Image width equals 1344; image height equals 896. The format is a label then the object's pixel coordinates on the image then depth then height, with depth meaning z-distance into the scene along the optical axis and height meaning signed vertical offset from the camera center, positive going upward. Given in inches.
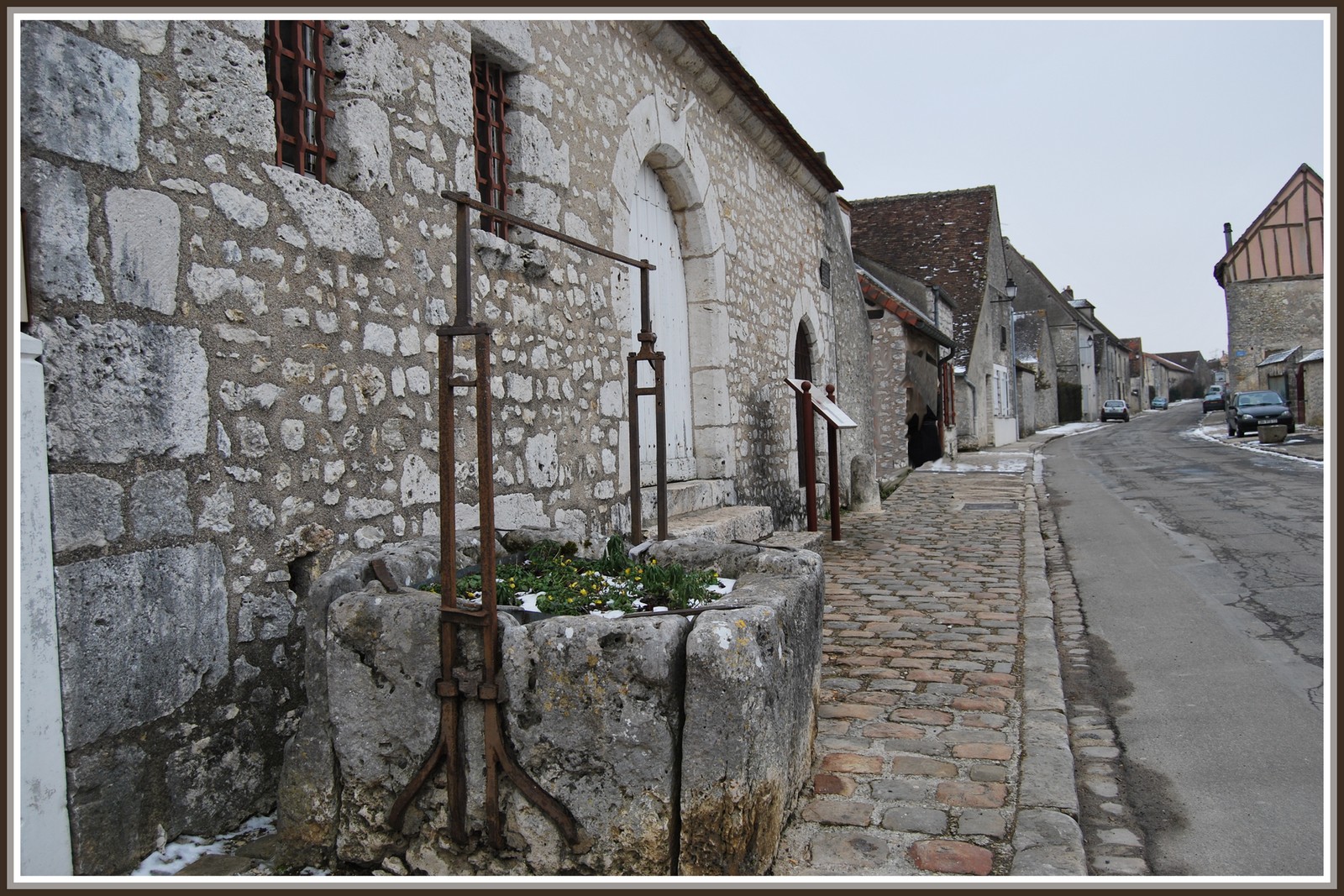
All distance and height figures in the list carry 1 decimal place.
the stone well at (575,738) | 100.1 -34.0
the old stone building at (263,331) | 103.0 +17.4
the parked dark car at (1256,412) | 941.2 +2.4
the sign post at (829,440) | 359.9 -4.0
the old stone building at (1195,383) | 3383.4 +125.3
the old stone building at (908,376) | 735.7 +43.9
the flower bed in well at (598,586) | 121.0 -21.0
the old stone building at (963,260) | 975.6 +182.5
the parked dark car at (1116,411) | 1797.5 +17.6
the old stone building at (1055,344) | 1643.7 +146.4
